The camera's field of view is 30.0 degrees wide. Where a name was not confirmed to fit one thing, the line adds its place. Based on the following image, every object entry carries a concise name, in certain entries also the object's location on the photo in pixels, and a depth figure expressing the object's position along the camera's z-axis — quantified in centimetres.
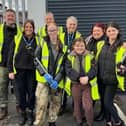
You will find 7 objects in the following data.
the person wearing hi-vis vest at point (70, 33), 403
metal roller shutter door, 510
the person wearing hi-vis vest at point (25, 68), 394
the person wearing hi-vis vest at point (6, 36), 406
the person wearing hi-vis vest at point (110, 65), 370
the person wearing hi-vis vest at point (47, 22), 410
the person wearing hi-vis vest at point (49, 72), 378
